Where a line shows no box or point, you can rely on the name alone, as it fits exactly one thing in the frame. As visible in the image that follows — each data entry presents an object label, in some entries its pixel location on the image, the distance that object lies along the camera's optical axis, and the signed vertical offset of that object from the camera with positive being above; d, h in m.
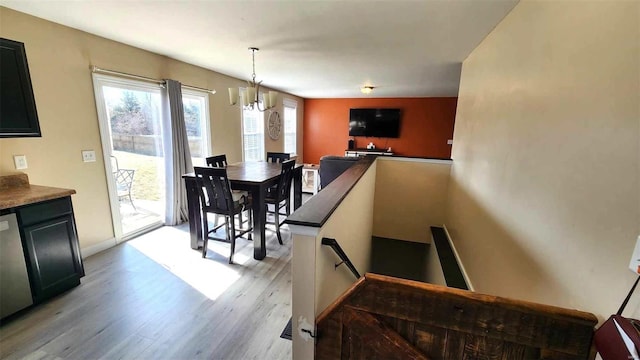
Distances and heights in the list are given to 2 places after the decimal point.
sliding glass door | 3.09 -0.25
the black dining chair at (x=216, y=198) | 2.75 -0.70
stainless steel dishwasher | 1.89 -1.03
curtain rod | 2.84 +0.67
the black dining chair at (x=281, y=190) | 3.37 -0.74
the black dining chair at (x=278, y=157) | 4.80 -0.41
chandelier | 3.17 +0.46
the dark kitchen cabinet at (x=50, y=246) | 2.03 -0.95
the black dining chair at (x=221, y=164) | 3.18 -0.46
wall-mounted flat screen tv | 7.68 +0.41
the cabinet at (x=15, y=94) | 2.19 +0.30
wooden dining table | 2.90 -0.74
